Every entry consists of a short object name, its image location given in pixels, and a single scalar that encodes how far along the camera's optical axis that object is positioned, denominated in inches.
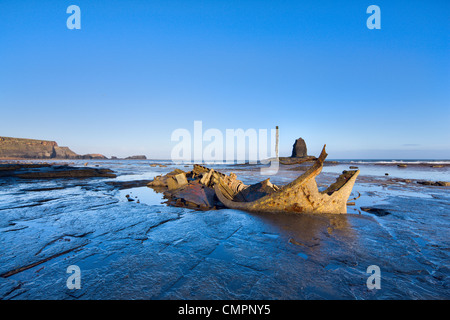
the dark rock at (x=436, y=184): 425.0
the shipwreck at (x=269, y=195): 180.4
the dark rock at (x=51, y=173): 531.0
